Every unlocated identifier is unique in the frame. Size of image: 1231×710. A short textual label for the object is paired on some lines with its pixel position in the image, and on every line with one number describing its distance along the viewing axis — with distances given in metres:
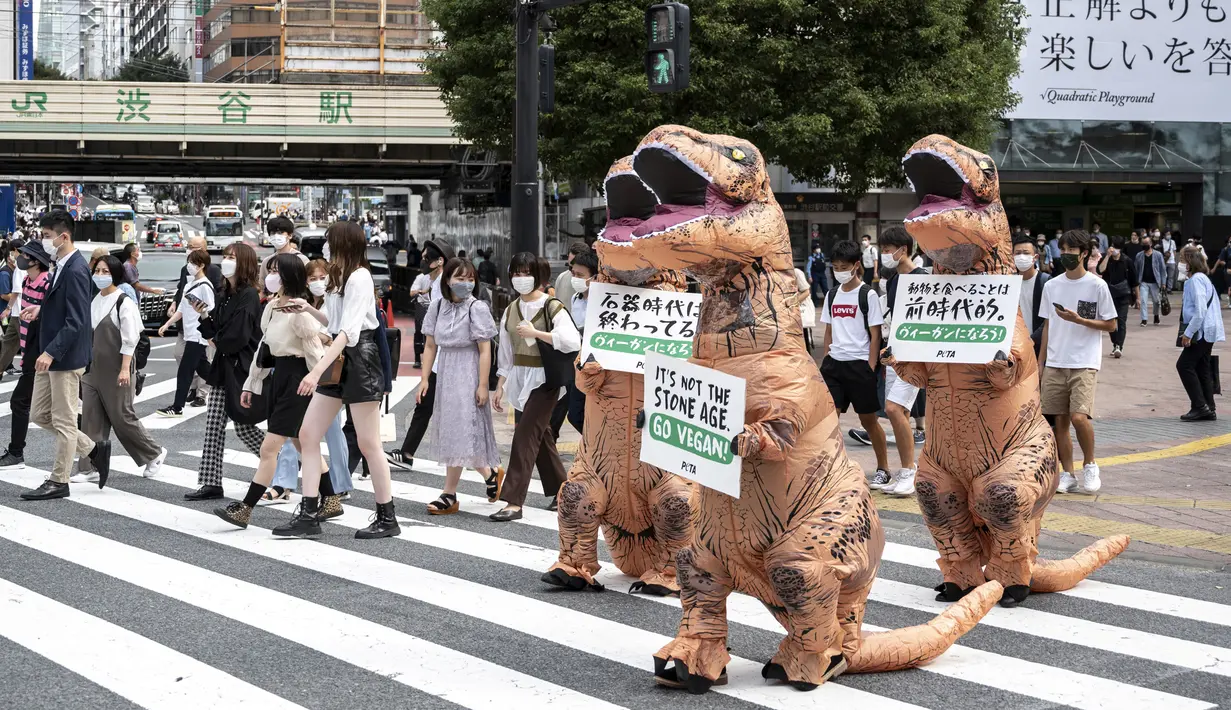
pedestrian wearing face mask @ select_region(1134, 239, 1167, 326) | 25.83
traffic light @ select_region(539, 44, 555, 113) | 12.88
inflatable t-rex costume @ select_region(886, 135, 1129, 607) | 6.52
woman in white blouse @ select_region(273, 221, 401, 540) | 7.98
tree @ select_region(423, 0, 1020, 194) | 20.28
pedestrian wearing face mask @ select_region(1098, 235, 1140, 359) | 18.88
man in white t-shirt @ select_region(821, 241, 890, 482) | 10.12
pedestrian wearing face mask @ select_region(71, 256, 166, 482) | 10.17
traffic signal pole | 12.46
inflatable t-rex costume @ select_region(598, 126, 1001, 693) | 5.18
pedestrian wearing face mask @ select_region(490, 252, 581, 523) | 8.69
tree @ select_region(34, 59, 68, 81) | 98.38
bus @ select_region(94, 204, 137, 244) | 58.63
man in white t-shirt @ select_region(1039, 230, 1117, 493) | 9.52
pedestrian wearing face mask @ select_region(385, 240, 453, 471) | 10.05
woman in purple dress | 9.23
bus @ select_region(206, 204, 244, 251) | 65.31
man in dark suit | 9.62
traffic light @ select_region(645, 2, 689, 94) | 11.78
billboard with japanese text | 35.56
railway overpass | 34.59
